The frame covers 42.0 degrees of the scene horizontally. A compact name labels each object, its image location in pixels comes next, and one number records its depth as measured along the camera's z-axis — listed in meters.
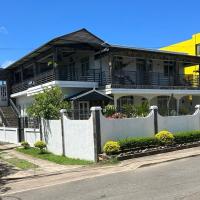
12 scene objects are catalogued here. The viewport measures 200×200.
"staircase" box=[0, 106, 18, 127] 19.61
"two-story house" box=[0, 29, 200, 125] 17.60
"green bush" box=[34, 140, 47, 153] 12.98
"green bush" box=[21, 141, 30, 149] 14.43
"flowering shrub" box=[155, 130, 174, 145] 11.49
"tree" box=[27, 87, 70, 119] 13.07
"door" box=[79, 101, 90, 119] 17.42
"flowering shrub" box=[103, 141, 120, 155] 10.15
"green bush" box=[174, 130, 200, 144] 12.03
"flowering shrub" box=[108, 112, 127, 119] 12.31
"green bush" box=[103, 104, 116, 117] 13.52
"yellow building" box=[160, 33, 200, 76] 31.03
